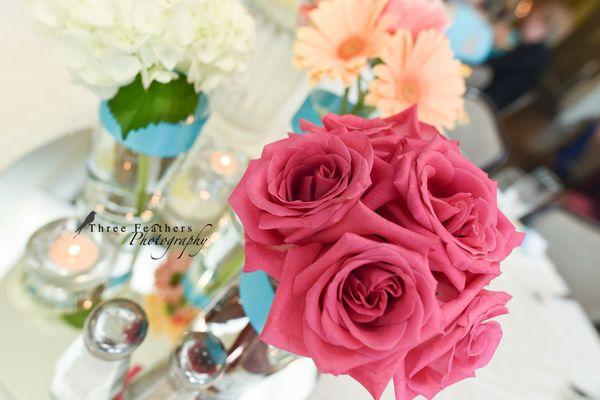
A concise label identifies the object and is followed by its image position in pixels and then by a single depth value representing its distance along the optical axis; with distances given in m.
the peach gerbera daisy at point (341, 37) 0.54
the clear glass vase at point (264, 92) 0.83
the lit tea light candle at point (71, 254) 0.61
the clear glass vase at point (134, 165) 0.57
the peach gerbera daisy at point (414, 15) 0.56
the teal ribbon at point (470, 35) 2.43
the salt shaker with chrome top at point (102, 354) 0.46
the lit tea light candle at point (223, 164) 0.79
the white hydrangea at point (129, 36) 0.45
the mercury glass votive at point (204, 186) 0.75
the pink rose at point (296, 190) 0.33
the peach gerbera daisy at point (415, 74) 0.53
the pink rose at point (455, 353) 0.34
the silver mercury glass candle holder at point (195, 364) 0.48
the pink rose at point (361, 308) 0.32
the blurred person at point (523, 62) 2.75
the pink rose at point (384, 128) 0.39
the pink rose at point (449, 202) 0.34
